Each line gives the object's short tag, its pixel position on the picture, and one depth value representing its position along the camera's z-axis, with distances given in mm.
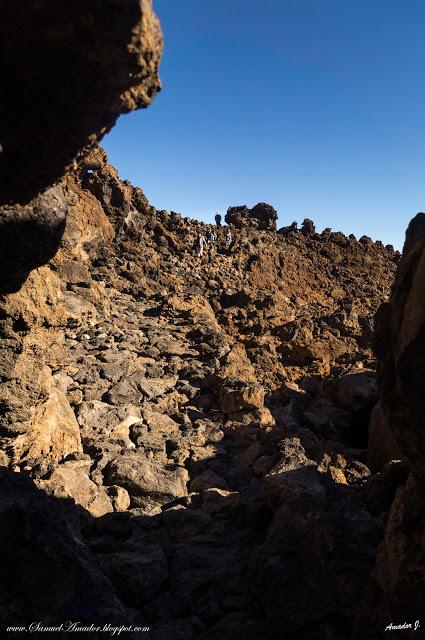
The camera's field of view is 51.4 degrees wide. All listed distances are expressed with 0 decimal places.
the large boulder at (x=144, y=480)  7781
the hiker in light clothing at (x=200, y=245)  25442
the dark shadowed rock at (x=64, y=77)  2844
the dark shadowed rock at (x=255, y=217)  31203
